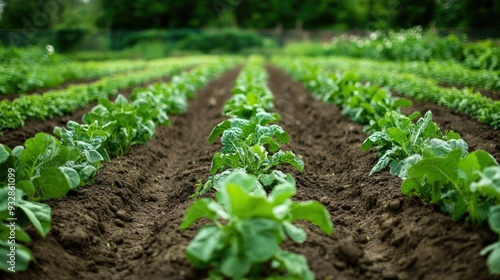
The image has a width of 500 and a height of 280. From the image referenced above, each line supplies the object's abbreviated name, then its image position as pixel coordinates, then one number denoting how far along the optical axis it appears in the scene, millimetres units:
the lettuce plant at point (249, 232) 2387
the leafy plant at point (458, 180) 2908
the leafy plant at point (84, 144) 4055
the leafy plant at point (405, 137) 3908
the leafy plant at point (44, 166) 3400
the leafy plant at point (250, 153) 4043
